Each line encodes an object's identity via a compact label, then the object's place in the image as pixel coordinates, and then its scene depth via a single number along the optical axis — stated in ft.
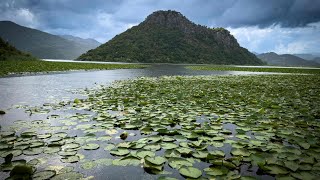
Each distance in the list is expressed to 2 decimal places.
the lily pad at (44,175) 10.23
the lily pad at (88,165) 11.63
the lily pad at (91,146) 13.98
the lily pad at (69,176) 10.31
